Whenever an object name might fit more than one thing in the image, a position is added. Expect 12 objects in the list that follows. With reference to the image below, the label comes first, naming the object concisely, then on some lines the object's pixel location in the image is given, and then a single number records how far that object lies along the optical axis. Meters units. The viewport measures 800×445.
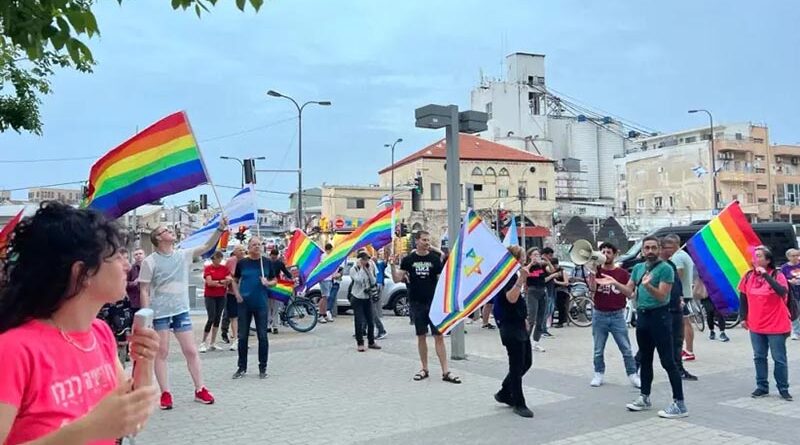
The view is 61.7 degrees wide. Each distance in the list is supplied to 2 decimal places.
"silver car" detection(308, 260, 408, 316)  18.83
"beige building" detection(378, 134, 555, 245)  67.19
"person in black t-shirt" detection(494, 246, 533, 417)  7.04
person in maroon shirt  8.29
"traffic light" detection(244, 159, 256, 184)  25.33
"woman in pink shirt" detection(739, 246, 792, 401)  7.65
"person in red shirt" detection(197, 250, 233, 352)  12.29
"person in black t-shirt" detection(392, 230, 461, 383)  9.14
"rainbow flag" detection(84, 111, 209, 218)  6.21
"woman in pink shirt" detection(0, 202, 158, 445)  1.82
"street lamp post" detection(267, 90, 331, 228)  35.04
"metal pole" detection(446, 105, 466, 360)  10.74
